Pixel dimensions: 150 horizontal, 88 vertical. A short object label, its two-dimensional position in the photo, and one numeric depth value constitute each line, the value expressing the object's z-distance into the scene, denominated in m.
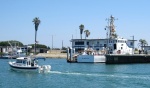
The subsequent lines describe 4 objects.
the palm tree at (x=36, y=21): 180.88
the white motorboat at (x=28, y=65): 66.69
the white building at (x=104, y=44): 116.44
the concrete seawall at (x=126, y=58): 107.62
